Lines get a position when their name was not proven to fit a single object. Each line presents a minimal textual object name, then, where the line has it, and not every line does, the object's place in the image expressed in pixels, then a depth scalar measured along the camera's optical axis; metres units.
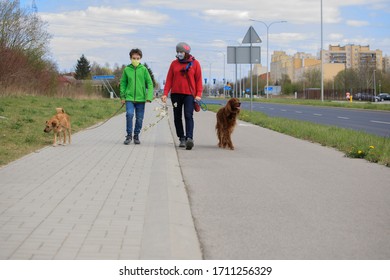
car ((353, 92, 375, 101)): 82.71
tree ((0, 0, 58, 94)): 34.03
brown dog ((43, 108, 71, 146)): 12.49
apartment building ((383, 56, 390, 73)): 149.98
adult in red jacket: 12.20
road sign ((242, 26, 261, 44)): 24.39
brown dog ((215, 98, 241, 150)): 12.23
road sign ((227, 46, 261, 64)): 25.87
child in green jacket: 13.17
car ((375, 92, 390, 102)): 81.84
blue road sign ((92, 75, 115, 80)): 55.33
